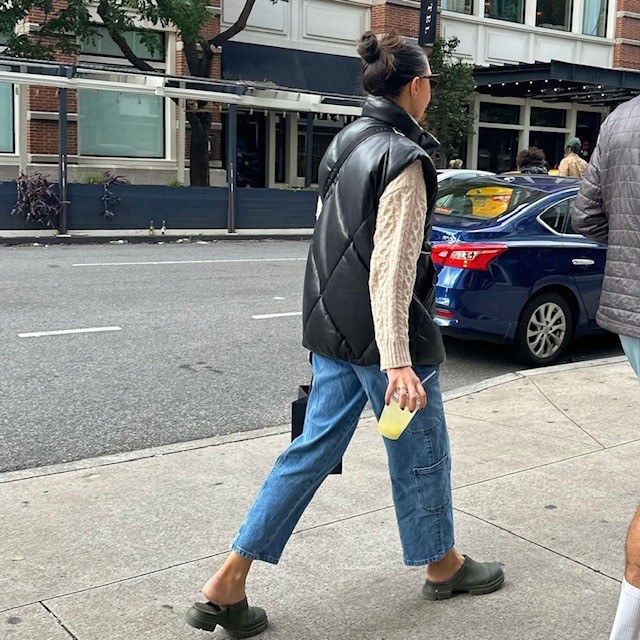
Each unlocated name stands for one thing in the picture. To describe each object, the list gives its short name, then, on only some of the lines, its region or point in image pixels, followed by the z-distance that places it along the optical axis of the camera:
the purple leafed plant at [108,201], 18.38
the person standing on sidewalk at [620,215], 2.90
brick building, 22.33
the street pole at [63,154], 17.62
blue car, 7.77
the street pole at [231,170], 19.77
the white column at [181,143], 23.10
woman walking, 2.95
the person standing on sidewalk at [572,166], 12.87
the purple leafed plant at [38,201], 17.42
